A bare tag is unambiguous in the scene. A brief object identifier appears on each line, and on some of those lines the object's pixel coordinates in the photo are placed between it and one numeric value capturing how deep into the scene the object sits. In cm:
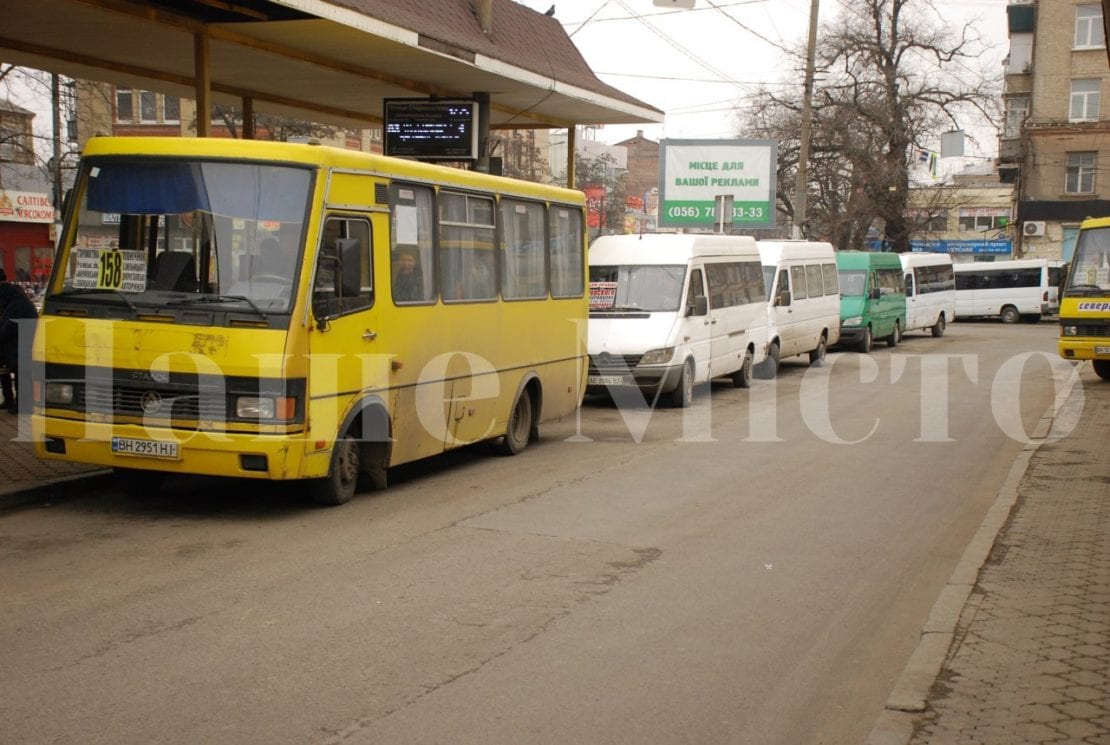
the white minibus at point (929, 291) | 3688
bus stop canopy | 1273
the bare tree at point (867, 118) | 5175
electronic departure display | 1766
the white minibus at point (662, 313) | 1775
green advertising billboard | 4181
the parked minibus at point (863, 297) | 3152
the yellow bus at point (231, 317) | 922
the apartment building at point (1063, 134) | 5778
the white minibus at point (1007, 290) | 4909
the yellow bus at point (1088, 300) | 2086
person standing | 1484
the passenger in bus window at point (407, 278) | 1082
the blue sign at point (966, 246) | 6950
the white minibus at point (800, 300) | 2386
